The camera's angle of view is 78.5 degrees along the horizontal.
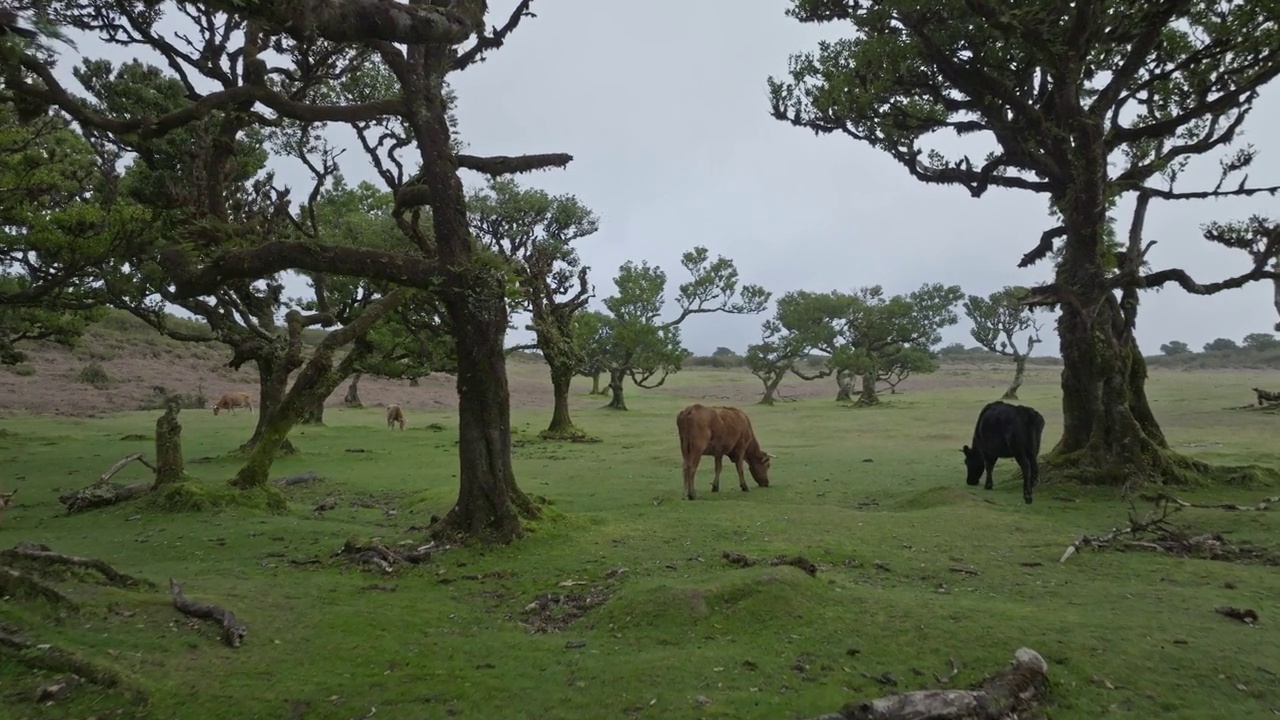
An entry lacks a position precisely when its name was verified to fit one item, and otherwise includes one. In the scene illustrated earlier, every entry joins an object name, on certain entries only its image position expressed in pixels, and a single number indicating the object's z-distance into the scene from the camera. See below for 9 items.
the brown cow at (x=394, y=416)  31.33
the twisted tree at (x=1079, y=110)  13.90
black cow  14.23
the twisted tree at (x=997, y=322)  53.66
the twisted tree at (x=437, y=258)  9.19
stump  12.52
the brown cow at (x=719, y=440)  14.73
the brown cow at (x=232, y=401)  36.16
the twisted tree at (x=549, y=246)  27.84
